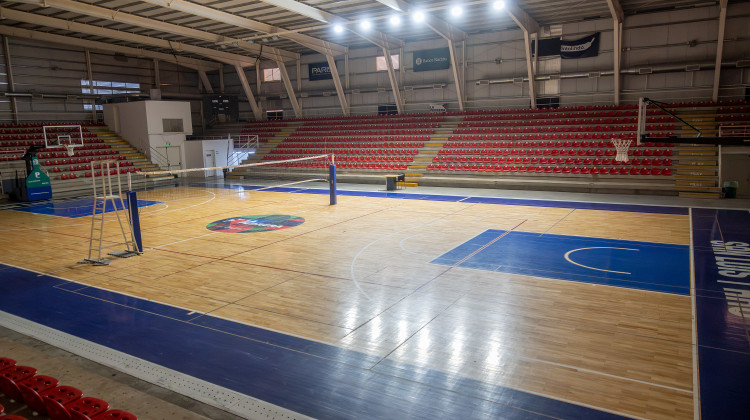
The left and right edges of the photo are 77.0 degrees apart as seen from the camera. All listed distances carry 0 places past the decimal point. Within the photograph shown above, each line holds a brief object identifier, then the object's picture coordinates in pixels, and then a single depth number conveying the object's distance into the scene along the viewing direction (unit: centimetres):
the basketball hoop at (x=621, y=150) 1648
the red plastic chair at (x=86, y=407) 377
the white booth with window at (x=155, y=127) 2697
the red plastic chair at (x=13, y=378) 429
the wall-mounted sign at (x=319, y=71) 3019
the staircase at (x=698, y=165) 1730
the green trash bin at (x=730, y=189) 1680
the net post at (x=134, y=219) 987
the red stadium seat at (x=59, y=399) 385
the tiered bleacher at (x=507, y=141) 1972
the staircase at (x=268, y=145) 2830
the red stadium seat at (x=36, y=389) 407
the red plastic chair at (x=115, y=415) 370
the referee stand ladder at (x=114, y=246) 974
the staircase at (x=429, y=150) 2300
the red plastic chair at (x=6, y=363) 463
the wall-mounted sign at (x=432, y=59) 2616
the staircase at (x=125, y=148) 2614
